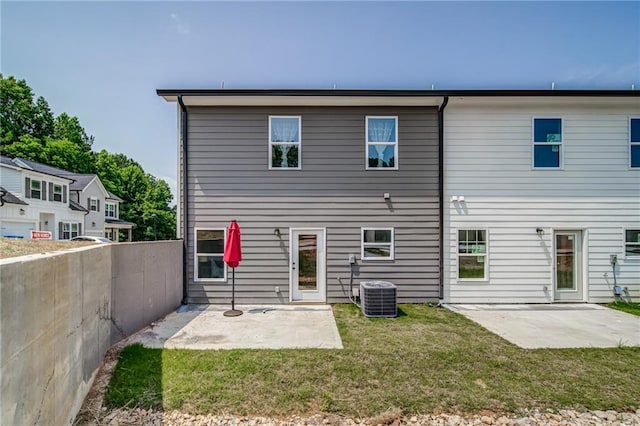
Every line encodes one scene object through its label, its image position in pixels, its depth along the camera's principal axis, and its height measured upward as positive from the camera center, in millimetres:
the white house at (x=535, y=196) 7258 +434
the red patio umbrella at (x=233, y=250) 6293 -841
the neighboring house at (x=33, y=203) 14180 +363
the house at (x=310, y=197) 7141 +349
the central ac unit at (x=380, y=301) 6184 -1888
